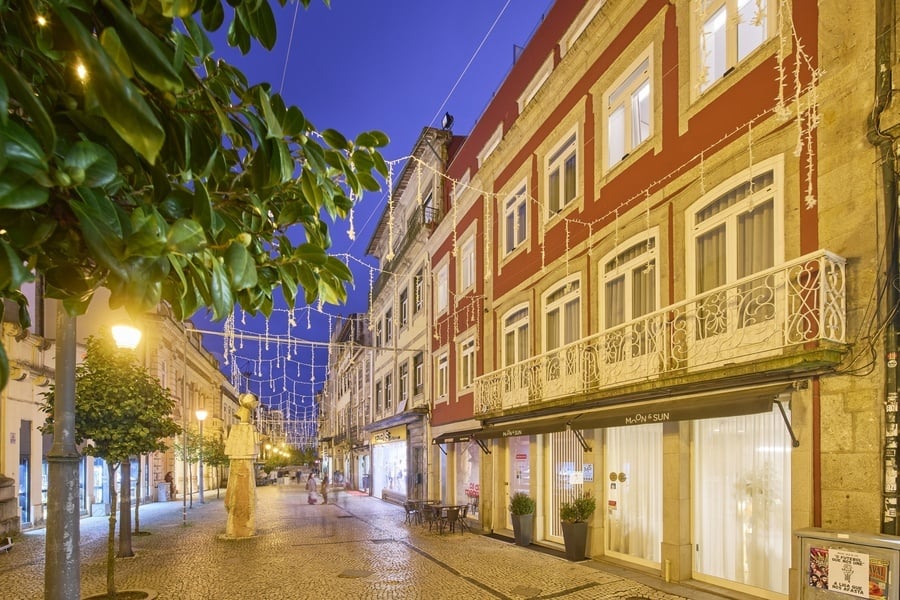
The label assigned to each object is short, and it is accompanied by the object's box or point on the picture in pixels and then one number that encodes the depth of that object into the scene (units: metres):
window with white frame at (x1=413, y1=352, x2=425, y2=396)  27.19
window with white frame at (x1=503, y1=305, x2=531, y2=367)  17.44
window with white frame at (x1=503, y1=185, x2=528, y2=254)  17.72
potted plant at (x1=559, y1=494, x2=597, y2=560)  13.06
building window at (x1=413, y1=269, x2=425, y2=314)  27.98
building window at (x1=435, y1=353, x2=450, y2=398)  23.64
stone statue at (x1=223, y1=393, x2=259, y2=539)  18.06
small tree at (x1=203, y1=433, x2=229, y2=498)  36.22
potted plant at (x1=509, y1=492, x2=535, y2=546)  15.53
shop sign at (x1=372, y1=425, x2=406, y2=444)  29.32
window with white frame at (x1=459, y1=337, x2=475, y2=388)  21.28
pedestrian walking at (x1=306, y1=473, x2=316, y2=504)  31.03
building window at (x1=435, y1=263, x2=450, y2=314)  24.22
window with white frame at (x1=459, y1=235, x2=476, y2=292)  21.36
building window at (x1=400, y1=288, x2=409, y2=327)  30.41
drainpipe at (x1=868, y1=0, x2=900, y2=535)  7.29
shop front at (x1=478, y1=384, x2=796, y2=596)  9.34
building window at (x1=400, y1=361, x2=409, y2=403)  29.84
